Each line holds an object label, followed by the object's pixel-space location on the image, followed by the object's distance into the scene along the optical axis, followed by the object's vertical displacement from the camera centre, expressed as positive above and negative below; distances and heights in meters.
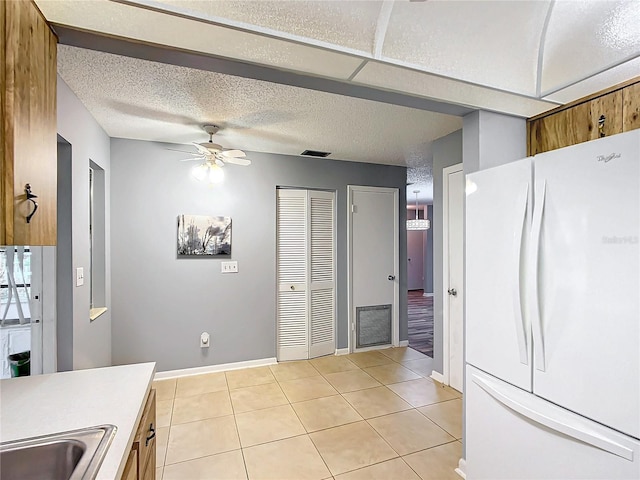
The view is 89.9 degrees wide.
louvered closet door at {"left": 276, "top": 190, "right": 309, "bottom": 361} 3.88 -0.41
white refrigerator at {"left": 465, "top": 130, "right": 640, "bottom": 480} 1.11 -0.31
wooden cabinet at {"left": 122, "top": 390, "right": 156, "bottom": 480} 1.04 -0.76
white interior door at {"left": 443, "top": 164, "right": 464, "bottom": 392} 3.07 -0.30
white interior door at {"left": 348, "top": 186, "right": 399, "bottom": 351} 4.19 -0.34
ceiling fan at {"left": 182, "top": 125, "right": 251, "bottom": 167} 2.81 +0.79
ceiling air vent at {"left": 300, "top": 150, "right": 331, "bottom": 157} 3.69 +1.03
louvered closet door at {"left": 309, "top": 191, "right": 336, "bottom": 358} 4.00 -0.42
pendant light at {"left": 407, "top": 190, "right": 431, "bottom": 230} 7.21 +0.37
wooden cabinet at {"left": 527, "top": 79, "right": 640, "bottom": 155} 1.59 +0.67
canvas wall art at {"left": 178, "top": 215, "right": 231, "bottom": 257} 3.42 +0.06
